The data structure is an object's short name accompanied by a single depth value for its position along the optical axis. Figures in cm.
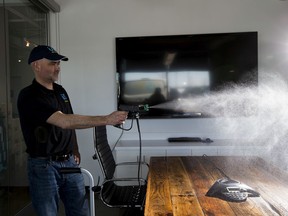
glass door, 259
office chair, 212
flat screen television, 339
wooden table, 134
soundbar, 337
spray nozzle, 180
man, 167
